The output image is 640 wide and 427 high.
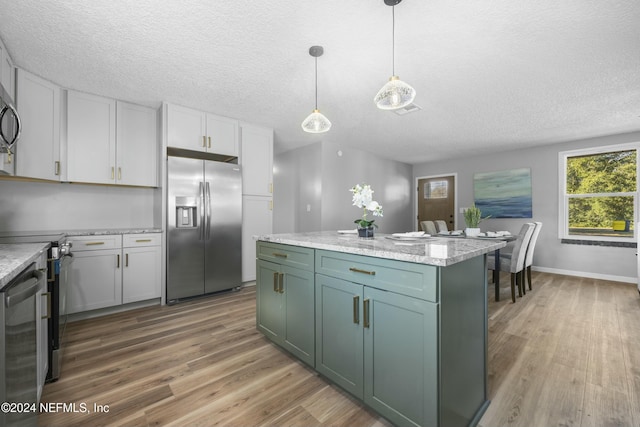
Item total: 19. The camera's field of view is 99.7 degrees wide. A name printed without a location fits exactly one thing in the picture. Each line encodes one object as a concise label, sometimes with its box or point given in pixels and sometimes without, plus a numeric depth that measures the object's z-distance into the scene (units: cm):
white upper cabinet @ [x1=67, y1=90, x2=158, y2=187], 299
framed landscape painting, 541
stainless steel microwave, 171
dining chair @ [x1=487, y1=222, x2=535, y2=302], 344
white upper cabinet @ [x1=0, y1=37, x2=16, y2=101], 212
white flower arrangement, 207
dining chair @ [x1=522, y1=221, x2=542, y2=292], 375
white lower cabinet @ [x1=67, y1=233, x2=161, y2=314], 278
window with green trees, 441
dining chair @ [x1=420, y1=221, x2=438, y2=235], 491
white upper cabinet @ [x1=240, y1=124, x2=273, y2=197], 402
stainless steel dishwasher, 97
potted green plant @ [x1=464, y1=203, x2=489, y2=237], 399
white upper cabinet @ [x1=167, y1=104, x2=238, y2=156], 338
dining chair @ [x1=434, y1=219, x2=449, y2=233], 530
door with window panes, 656
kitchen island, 121
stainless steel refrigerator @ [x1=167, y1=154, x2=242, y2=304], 330
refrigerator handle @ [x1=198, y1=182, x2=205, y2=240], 345
